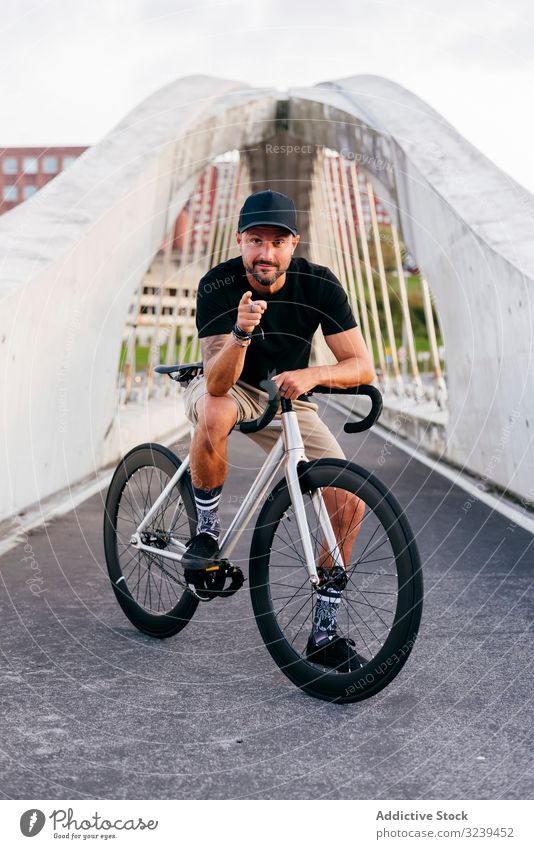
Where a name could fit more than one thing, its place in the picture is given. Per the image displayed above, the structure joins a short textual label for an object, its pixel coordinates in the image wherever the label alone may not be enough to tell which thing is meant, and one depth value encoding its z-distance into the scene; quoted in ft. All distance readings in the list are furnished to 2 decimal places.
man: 12.55
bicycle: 12.24
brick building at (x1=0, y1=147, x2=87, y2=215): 266.98
